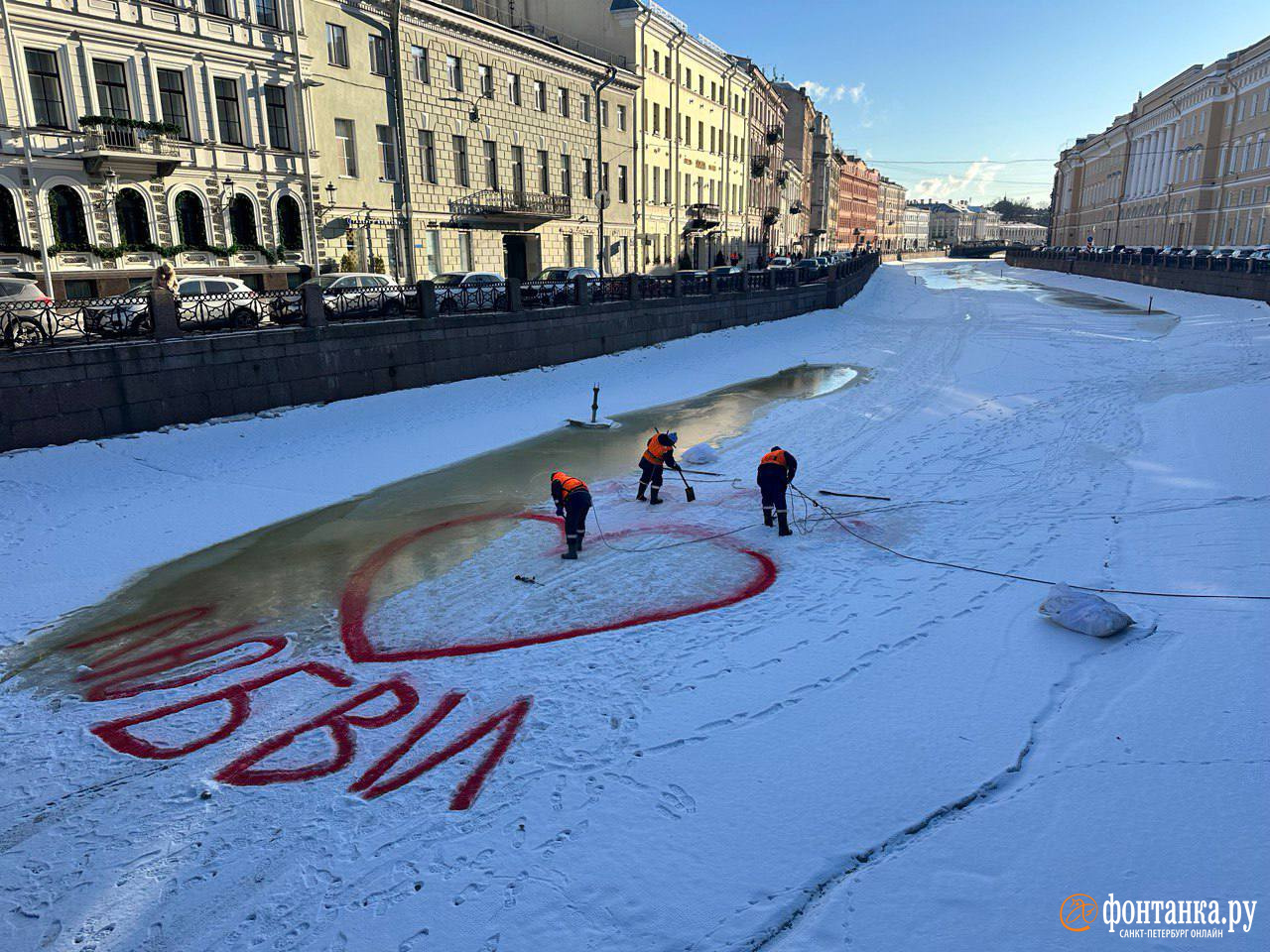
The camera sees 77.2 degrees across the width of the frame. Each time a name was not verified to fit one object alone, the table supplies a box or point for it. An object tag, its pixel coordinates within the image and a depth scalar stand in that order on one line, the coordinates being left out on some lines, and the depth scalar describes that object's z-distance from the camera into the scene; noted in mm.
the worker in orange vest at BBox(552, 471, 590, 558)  9547
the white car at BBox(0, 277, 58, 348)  13062
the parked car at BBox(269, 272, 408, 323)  17281
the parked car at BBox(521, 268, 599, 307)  22869
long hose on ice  7887
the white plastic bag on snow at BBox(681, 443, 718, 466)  14328
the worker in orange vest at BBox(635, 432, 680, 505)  11102
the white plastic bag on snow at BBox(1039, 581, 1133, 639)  7090
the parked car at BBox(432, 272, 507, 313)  20906
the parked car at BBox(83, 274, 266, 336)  14555
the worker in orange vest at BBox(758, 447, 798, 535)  10258
